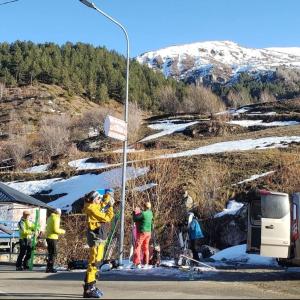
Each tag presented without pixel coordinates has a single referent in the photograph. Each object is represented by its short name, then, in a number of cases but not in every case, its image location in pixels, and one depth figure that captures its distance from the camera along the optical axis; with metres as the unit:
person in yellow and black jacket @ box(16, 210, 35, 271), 16.23
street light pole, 15.52
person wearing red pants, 15.40
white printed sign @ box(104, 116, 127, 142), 15.02
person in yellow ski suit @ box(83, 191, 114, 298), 9.54
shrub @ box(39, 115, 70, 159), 80.25
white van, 12.30
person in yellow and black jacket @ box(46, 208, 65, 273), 15.41
